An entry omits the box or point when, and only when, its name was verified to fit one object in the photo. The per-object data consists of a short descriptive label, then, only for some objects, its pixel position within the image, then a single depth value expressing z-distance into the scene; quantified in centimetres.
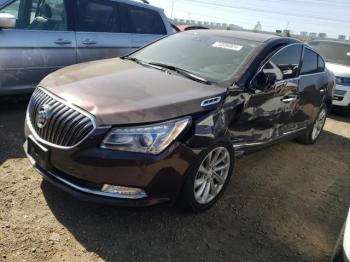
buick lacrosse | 298
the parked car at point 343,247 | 256
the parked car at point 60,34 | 517
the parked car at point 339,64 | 877
